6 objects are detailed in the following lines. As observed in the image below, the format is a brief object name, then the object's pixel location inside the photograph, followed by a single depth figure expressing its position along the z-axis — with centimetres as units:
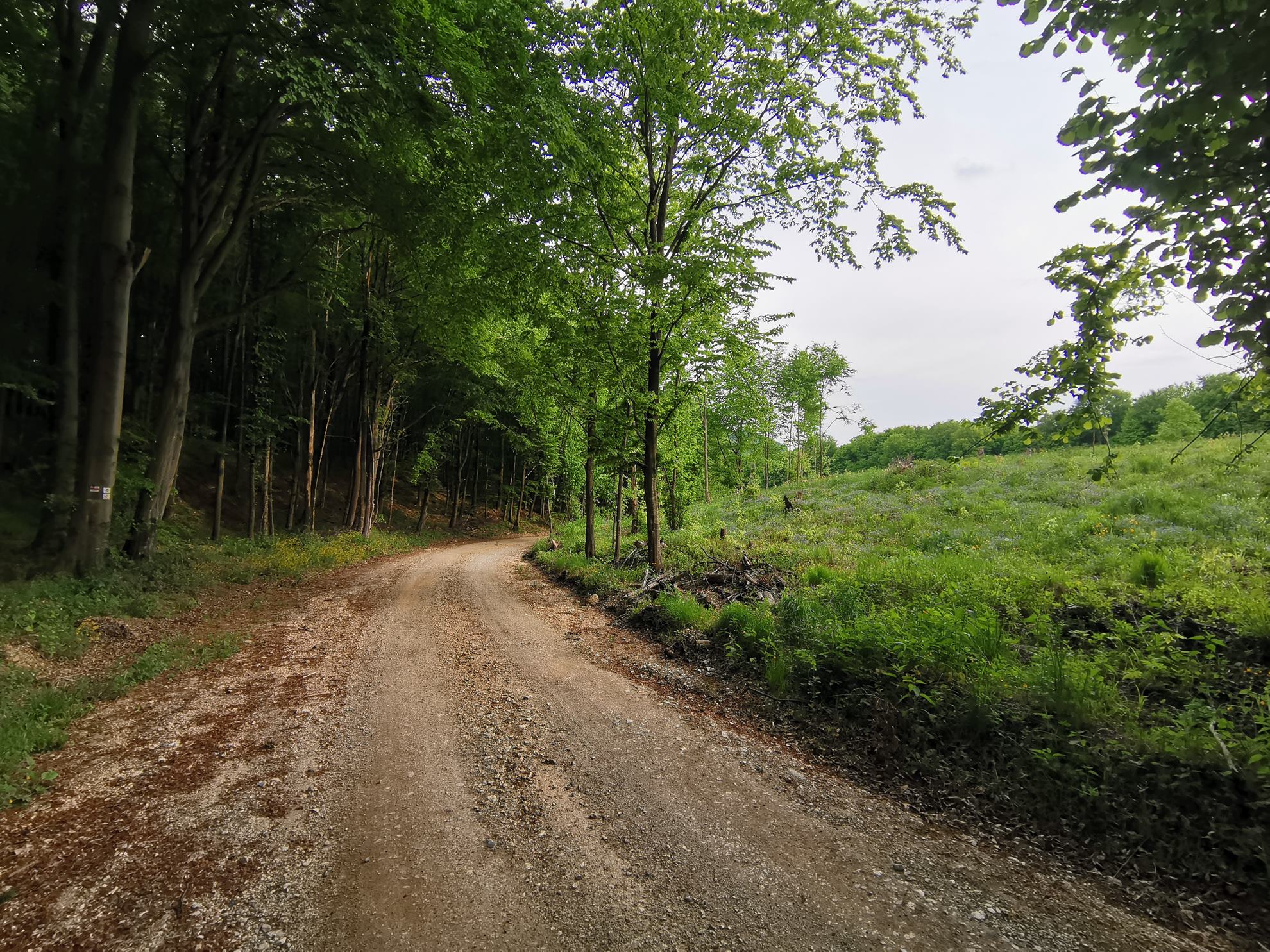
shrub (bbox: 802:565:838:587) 857
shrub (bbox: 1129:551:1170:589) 663
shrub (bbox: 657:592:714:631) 774
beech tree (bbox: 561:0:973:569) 927
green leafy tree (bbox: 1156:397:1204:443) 1917
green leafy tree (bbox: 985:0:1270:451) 231
